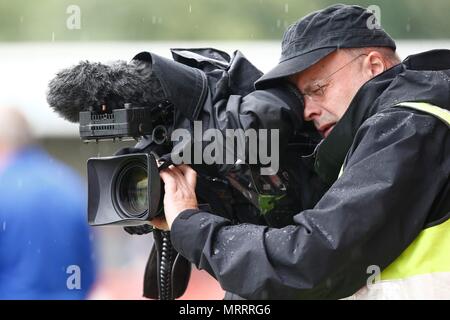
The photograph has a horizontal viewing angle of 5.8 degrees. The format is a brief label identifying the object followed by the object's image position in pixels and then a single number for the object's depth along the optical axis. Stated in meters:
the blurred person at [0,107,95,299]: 9.17
